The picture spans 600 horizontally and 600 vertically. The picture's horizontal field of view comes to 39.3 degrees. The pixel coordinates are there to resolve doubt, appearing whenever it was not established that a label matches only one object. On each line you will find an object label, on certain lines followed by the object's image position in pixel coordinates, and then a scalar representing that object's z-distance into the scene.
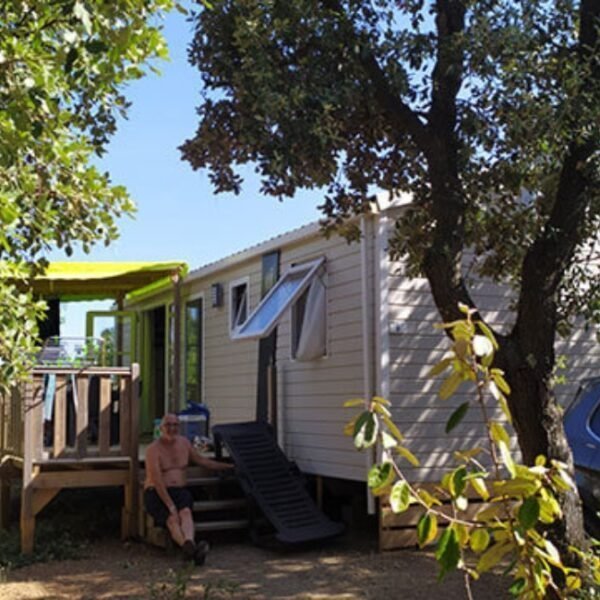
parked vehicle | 5.88
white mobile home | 8.10
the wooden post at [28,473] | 7.78
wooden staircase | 8.07
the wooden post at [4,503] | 9.23
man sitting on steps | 7.45
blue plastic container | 10.39
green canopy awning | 11.55
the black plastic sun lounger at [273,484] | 7.90
